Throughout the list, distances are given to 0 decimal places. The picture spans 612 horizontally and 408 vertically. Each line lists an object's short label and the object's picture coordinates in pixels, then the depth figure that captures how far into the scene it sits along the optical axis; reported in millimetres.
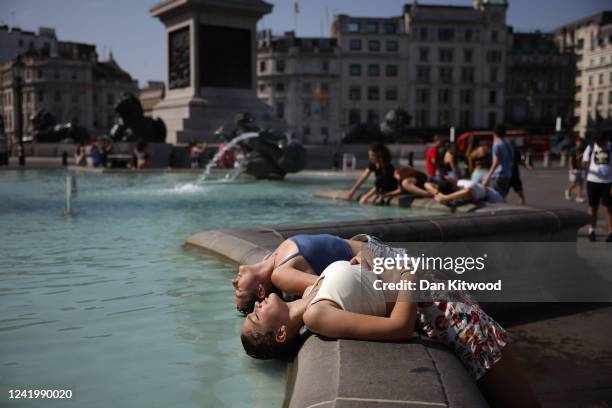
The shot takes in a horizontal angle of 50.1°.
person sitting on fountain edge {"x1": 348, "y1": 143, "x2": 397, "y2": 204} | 11285
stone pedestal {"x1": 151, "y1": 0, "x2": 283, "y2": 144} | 29344
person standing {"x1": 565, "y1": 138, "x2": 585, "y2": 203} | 15609
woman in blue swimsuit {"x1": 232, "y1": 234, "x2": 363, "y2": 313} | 3986
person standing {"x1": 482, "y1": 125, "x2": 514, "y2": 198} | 11023
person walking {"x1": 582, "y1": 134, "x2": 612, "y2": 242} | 9234
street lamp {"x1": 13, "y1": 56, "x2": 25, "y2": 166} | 31109
